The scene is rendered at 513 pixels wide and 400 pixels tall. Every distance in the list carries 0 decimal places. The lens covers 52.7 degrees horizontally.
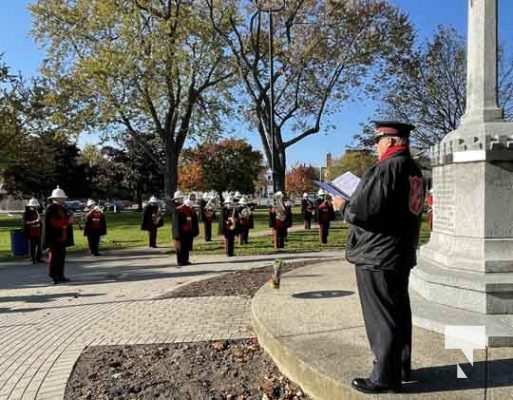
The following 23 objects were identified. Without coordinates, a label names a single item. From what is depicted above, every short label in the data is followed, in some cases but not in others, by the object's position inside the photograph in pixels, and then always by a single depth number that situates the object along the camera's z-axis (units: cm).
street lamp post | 2538
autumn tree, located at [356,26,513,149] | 3328
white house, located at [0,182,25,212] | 9056
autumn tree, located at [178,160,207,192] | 6206
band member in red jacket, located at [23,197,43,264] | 1555
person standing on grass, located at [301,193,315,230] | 2503
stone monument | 516
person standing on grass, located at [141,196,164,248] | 1884
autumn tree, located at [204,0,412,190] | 2920
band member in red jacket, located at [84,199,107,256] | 1712
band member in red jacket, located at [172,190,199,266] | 1344
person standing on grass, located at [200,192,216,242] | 2047
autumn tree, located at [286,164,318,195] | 8719
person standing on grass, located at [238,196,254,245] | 1805
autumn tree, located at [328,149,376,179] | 5988
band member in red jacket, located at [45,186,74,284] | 1101
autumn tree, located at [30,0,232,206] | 2834
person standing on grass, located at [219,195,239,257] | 1516
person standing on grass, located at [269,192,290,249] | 1694
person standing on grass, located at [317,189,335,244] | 1802
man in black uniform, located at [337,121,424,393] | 330
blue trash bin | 1730
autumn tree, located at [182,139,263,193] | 6128
